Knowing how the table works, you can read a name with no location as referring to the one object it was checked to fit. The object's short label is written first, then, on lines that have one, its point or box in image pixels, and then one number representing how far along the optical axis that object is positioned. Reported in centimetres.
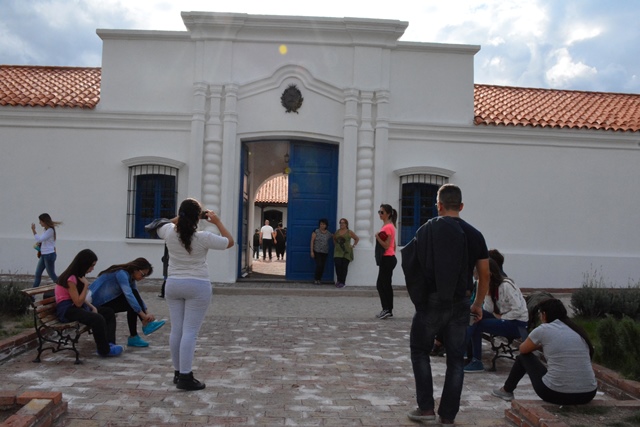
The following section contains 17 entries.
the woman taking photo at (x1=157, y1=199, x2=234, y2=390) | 534
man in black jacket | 442
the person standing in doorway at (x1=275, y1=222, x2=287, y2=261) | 2677
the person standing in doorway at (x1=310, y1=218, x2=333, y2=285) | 1384
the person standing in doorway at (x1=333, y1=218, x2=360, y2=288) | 1337
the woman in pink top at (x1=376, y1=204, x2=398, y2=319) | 964
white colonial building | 1402
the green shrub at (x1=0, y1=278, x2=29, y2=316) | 868
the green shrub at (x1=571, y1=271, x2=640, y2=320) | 919
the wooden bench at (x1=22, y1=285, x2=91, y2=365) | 635
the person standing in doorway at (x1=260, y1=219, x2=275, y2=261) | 2547
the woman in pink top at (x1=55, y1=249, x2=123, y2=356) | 651
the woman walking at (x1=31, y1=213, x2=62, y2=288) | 1152
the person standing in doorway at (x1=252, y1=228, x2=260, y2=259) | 2770
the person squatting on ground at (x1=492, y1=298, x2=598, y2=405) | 471
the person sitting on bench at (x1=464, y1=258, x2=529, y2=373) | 641
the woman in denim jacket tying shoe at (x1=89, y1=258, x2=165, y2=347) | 698
